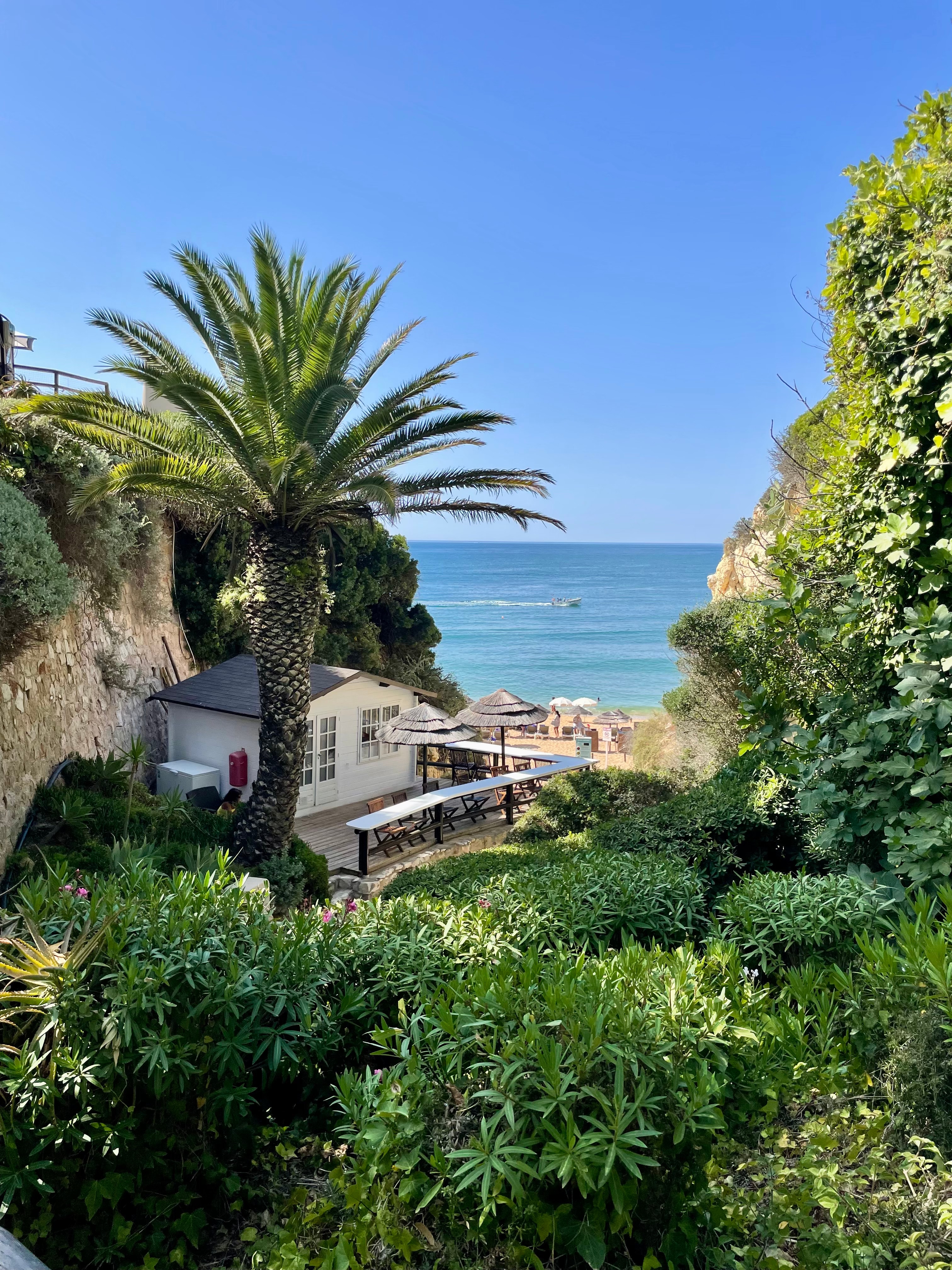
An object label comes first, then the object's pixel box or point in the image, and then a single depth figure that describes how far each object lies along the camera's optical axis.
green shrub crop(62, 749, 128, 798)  10.86
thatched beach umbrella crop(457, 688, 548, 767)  14.93
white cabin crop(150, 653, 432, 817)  14.84
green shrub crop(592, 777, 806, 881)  6.65
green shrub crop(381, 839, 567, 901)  5.23
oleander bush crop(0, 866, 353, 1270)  2.40
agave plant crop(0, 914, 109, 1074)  2.51
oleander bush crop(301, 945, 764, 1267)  1.86
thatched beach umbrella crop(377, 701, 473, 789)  13.94
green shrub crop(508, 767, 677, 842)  10.95
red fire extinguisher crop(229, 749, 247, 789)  14.50
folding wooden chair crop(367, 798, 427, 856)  12.33
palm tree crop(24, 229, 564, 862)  8.82
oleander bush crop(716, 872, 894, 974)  3.44
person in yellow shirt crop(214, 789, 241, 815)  13.56
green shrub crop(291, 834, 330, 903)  10.20
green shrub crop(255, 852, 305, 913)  9.43
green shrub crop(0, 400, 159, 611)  10.46
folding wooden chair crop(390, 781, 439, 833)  13.26
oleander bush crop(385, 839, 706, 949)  3.62
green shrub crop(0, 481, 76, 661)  8.24
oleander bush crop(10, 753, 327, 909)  8.69
